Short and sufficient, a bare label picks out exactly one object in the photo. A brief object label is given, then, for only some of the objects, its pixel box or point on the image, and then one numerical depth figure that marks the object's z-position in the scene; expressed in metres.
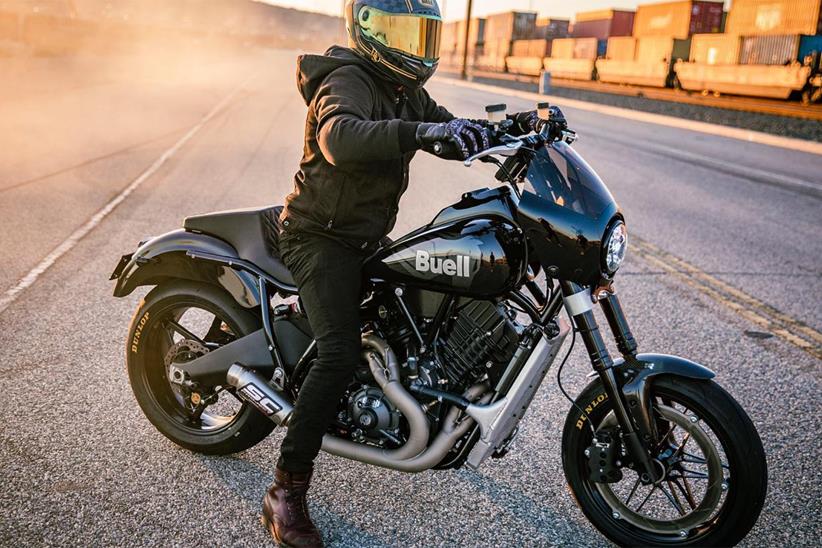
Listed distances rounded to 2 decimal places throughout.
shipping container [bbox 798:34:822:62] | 30.11
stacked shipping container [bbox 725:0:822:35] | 31.92
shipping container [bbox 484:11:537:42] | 67.75
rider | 2.94
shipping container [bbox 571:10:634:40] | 58.88
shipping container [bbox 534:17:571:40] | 66.19
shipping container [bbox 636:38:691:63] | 40.41
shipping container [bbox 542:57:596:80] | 48.94
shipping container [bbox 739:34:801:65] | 30.66
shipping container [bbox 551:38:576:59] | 54.47
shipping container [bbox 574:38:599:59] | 51.34
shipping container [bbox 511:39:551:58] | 59.30
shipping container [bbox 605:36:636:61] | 45.56
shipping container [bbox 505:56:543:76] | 57.91
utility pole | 53.00
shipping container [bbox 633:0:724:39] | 46.62
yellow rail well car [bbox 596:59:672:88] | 39.69
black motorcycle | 2.76
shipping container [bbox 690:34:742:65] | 34.66
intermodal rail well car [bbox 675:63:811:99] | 28.70
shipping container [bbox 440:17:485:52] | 77.94
